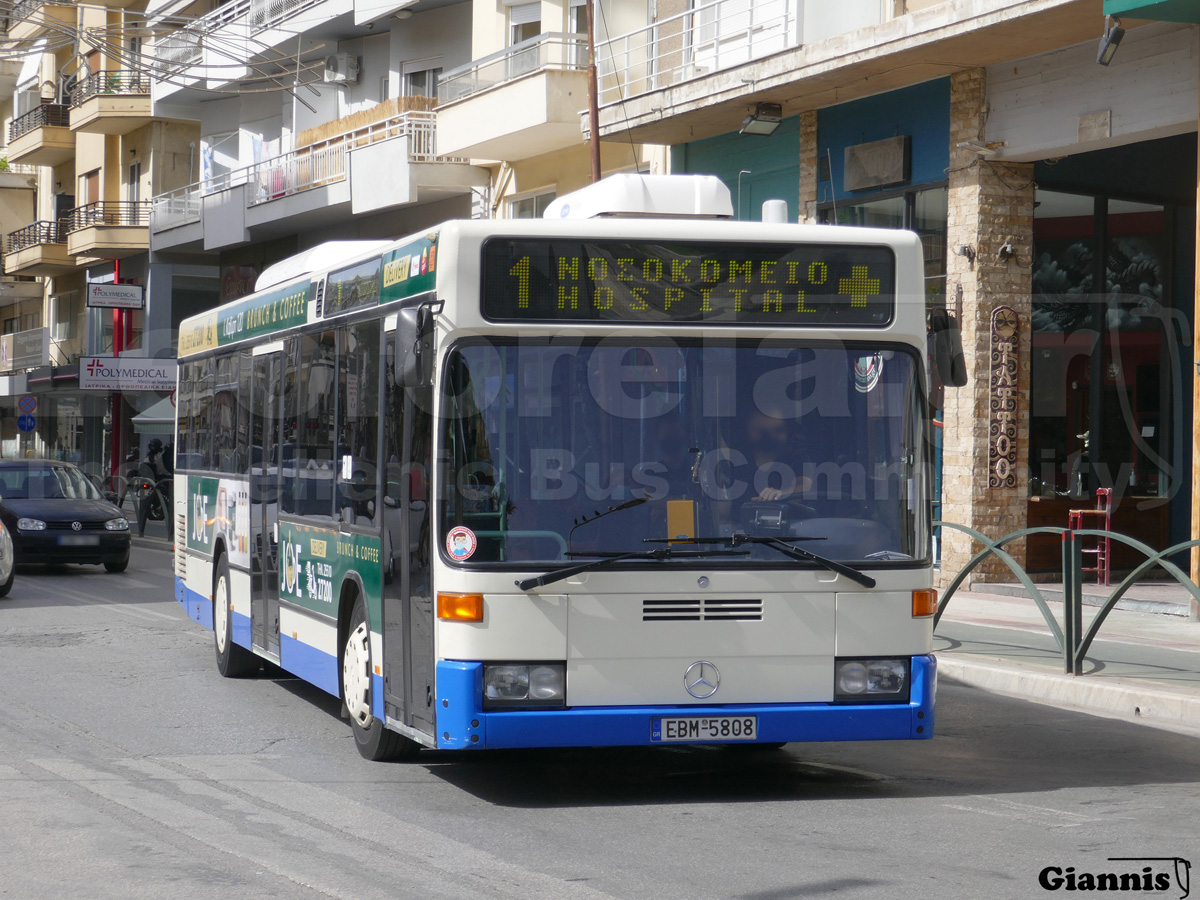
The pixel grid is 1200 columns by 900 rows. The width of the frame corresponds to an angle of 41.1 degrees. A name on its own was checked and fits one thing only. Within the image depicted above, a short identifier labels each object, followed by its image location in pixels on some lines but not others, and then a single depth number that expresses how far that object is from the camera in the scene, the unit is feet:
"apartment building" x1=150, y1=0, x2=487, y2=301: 92.53
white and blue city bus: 22.81
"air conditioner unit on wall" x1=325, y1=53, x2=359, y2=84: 104.73
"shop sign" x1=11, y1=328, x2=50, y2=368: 168.96
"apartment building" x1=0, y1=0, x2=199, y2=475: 139.95
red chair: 58.39
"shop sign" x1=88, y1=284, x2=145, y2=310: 133.28
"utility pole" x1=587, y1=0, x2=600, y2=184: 67.10
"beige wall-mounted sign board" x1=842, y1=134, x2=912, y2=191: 61.93
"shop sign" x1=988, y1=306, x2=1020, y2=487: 58.49
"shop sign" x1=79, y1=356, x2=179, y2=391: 112.06
